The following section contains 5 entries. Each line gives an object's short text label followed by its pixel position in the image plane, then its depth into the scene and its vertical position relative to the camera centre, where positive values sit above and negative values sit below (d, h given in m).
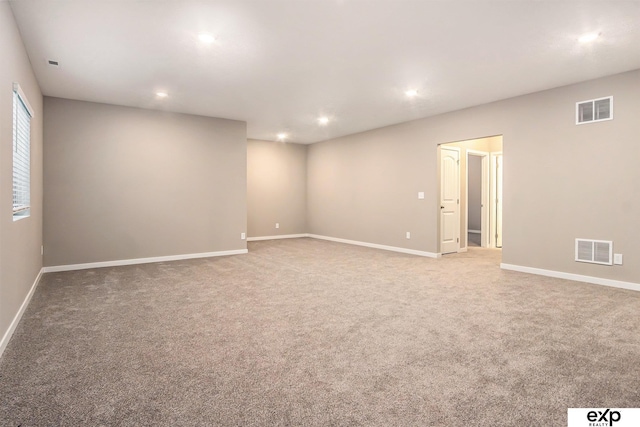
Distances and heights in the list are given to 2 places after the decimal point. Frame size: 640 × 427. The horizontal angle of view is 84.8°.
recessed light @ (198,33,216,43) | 3.40 +1.71
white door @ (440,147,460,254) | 6.93 +0.22
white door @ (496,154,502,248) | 7.93 +0.54
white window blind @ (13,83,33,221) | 3.42 +0.61
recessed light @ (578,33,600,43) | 3.38 +1.70
